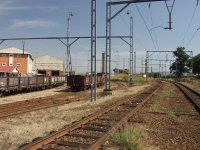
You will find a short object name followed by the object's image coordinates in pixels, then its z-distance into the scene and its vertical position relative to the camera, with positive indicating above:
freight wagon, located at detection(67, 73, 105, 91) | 43.38 -1.17
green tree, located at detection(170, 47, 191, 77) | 142.00 +3.82
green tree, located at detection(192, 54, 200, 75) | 140.38 +2.72
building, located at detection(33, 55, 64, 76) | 130.75 +3.00
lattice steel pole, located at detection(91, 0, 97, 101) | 24.14 +2.03
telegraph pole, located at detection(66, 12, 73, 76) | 52.61 +2.51
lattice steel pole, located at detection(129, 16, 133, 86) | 48.69 +1.59
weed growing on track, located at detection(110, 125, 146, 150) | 8.82 -1.64
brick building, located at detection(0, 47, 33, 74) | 92.59 +2.72
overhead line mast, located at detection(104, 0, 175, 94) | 29.89 +4.02
